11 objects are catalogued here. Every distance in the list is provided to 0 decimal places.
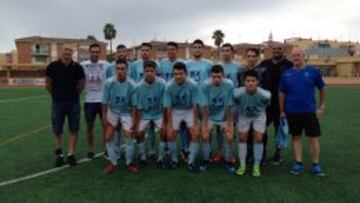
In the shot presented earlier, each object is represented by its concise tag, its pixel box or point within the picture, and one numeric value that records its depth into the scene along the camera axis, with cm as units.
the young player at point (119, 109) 778
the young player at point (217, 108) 764
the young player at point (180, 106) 771
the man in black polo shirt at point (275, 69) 814
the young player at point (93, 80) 859
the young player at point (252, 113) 740
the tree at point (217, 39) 9481
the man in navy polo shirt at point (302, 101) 741
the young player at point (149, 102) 785
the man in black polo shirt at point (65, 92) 802
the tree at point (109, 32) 8850
